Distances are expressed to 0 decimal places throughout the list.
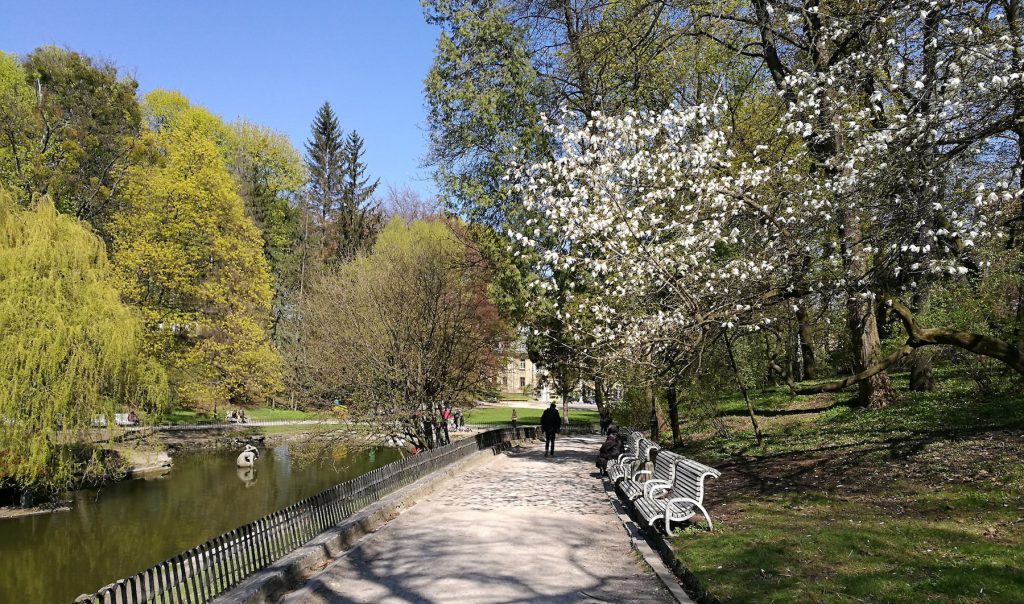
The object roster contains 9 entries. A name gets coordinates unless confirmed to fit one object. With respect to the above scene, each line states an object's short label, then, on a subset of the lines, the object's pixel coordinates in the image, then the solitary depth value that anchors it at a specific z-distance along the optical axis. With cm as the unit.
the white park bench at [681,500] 829
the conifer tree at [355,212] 5138
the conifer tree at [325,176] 5325
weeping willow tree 1814
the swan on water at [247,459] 2693
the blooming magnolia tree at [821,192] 786
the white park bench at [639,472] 1109
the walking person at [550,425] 1944
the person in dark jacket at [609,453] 1528
